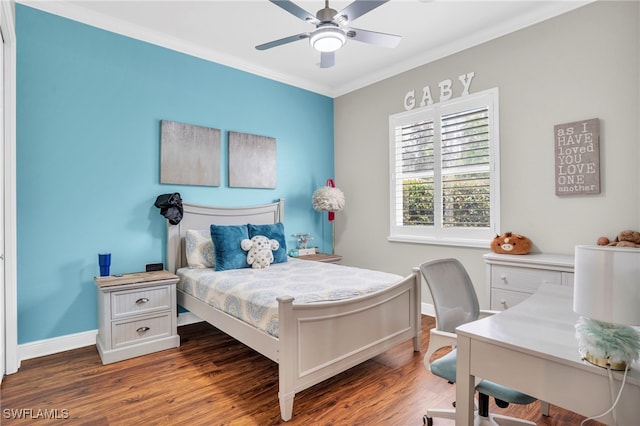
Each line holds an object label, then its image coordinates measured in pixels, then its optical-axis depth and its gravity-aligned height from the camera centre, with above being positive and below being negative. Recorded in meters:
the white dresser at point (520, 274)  2.51 -0.50
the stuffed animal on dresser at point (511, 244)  2.90 -0.29
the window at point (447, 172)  3.33 +0.43
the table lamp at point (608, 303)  0.88 -0.25
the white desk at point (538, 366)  0.96 -0.50
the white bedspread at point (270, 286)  2.22 -0.57
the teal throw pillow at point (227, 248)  3.19 -0.36
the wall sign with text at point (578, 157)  2.64 +0.44
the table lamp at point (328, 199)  4.27 +0.16
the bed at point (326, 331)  1.92 -0.83
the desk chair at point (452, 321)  1.45 -0.59
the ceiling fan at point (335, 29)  2.03 +1.23
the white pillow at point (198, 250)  3.30 -0.39
